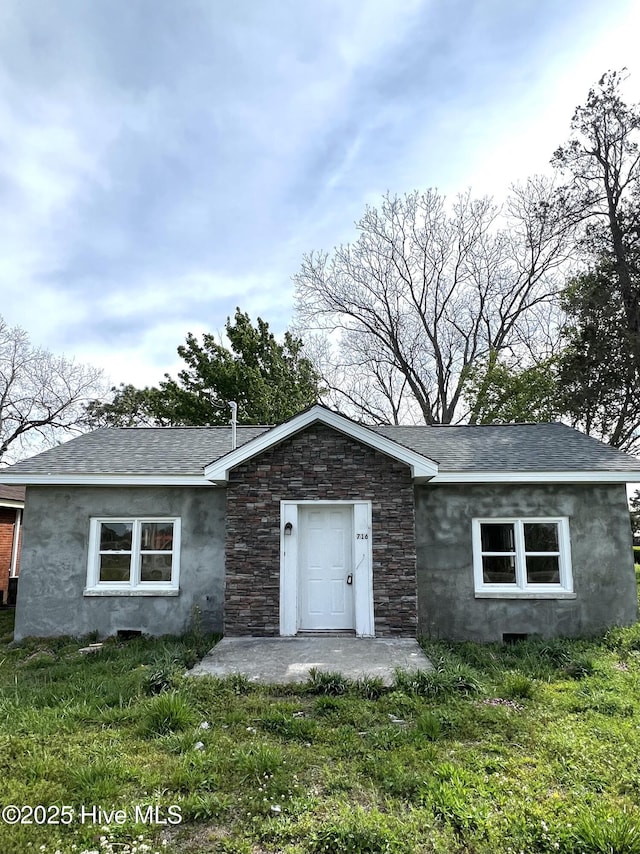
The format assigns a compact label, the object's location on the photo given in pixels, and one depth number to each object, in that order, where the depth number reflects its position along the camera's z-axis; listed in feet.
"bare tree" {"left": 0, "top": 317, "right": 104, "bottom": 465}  90.17
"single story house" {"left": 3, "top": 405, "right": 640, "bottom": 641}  29.91
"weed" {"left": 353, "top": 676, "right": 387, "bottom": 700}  20.52
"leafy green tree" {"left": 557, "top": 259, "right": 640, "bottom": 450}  72.23
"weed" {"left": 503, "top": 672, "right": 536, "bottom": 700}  20.63
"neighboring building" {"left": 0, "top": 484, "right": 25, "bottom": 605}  52.65
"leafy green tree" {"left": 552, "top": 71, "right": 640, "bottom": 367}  70.54
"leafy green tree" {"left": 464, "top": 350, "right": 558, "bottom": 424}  77.71
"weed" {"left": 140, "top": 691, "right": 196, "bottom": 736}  17.17
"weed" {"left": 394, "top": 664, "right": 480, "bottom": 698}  20.30
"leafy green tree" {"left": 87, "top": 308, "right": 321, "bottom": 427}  80.84
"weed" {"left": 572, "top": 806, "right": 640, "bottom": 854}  11.28
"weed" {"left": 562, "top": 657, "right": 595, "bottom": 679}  23.41
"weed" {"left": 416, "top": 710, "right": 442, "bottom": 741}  16.82
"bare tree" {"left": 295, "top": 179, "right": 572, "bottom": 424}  84.23
